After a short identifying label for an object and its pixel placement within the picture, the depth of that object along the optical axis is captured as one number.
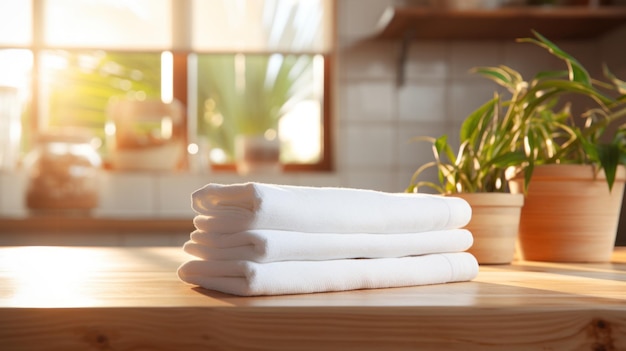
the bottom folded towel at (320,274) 0.66
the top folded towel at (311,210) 0.68
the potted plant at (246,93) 3.08
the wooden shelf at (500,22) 2.65
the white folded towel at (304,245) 0.67
